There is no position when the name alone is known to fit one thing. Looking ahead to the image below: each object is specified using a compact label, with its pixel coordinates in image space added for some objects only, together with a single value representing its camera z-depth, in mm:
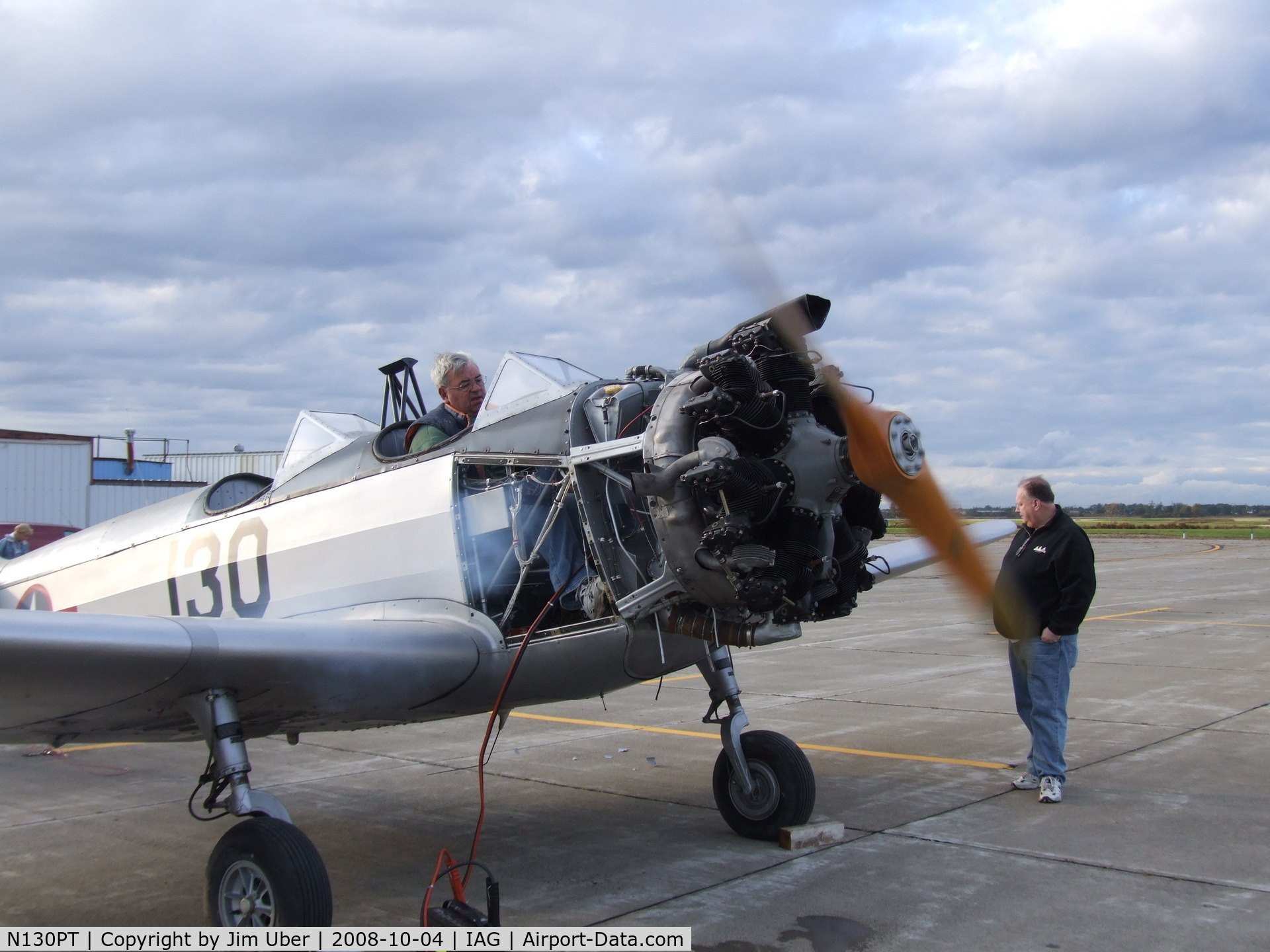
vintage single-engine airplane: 4066
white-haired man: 5855
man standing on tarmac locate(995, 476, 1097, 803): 6121
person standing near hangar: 12117
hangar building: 25703
